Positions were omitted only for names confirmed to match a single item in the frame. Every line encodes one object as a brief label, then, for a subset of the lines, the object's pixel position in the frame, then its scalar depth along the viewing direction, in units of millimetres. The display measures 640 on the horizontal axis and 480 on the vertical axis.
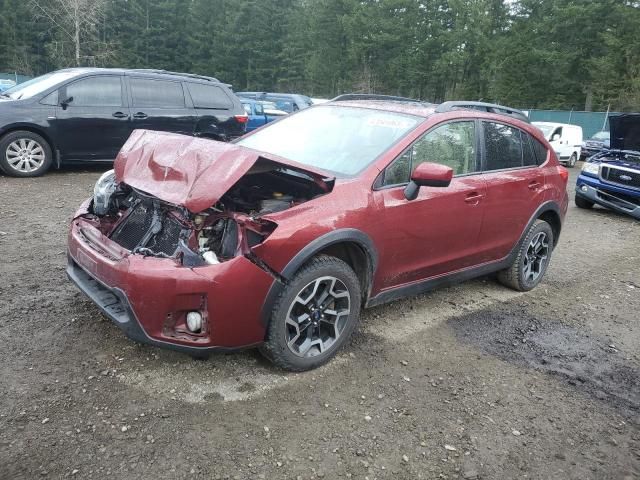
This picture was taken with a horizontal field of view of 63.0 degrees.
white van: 17969
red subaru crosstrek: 2873
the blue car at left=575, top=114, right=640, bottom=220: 8852
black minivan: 7807
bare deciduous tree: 34781
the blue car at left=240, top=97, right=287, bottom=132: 14055
